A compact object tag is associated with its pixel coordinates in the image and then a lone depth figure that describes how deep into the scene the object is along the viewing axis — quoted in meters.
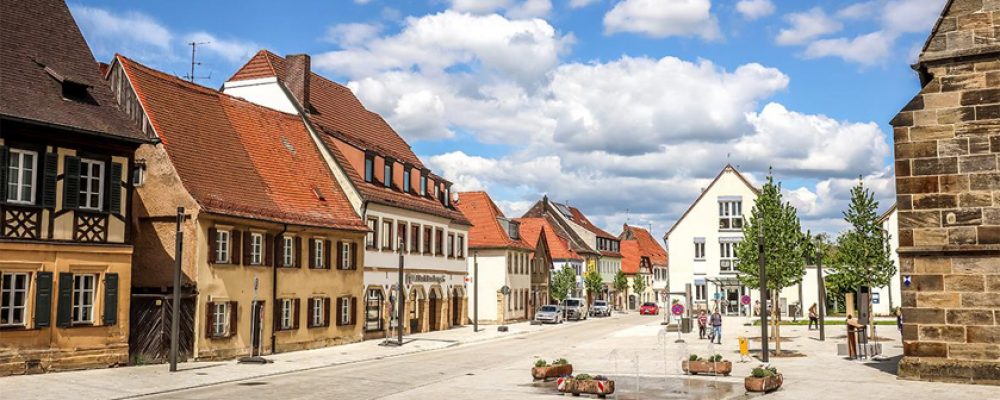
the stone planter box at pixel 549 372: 24.75
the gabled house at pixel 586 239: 93.38
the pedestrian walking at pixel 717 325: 39.69
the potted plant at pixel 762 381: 21.95
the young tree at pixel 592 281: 88.12
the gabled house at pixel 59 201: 25.23
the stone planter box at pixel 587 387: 21.72
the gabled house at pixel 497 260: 62.41
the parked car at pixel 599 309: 78.56
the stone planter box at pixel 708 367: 26.30
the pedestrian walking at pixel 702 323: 45.34
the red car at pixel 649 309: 83.56
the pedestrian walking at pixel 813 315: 50.75
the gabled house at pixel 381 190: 43.53
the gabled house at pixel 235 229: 30.73
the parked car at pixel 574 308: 69.25
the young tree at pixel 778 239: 37.03
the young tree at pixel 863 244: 41.16
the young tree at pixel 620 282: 102.50
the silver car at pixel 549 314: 62.78
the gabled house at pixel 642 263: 111.94
